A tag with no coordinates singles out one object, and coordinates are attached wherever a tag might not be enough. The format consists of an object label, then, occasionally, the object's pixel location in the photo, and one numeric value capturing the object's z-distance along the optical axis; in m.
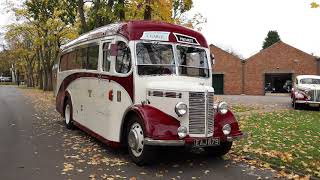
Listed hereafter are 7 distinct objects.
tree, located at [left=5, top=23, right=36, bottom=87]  37.23
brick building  35.03
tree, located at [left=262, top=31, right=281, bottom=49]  51.66
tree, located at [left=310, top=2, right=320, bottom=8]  6.47
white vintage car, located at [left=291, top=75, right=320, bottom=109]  17.39
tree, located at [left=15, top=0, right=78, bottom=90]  18.28
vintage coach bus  6.22
